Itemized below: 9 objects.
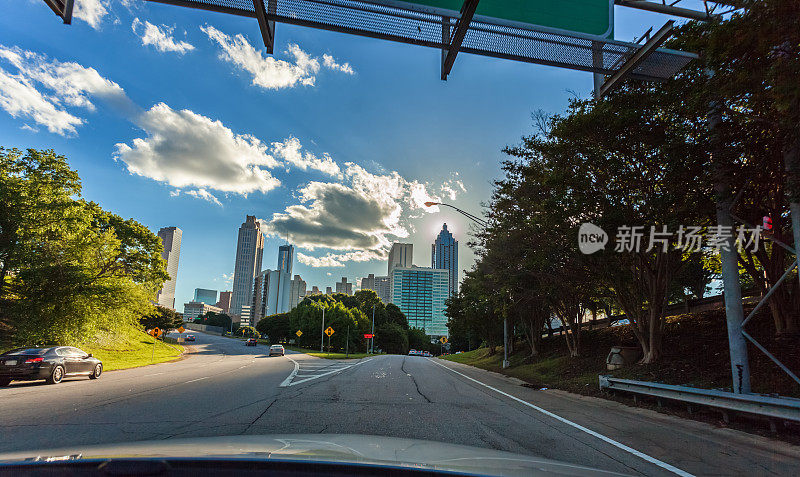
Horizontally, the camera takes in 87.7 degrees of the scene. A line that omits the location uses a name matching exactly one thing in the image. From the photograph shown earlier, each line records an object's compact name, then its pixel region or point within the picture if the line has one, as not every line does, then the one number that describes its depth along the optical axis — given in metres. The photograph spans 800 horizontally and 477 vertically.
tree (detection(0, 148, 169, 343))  24.00
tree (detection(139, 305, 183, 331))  78.62
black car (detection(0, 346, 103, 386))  14.08
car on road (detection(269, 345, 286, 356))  43.72
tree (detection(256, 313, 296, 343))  99.69
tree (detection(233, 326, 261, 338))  146.60
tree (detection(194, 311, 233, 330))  161.12
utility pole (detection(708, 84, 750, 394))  9.38
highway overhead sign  5.96
